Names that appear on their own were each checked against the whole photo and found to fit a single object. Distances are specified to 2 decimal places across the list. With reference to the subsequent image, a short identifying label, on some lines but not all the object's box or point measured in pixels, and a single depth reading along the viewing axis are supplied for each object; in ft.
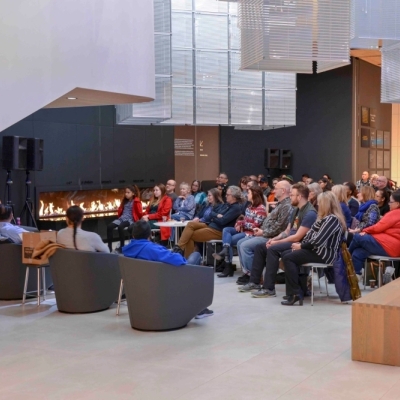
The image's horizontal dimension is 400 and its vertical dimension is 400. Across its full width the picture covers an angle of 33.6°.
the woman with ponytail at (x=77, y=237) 23.68
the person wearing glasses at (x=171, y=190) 40.11
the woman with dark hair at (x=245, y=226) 29.58
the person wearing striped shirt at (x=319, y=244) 24.02
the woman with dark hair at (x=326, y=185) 37.59
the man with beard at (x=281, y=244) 25.70
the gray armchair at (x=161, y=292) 20.25
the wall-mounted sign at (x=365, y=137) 63.46
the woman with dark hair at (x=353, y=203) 32.48
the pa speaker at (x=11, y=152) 36.94
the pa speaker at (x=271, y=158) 60.95
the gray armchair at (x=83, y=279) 23.18
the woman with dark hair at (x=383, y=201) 30.45
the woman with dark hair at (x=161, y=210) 37.96
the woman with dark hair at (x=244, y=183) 39.58
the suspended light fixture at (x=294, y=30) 25.71
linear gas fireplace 42.93
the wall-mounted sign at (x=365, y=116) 63.52
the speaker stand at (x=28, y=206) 38.96
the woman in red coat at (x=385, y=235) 26.03
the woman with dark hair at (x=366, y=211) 29.07
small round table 33.94
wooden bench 16.70
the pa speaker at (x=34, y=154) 37.88
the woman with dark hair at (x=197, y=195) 41.51
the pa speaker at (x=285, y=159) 62.39
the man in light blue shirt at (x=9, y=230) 26.35
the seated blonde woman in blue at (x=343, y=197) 29.35
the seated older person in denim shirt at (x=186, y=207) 38.34
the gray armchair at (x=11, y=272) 25.77
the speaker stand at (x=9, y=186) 37.36
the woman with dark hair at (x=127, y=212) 39.17
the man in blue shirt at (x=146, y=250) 20.35
